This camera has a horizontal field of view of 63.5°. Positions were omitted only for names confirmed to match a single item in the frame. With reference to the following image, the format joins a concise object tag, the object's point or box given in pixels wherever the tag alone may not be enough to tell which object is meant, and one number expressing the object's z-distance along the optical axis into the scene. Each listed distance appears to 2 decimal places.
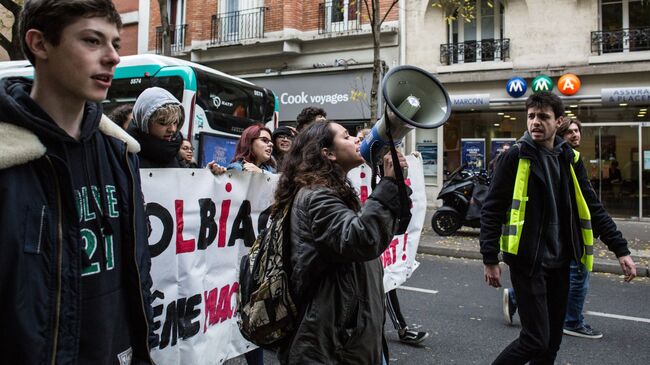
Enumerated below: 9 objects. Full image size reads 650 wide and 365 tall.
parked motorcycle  10.12
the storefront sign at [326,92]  16.72
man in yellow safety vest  3.09
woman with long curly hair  1.90
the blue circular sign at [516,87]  14.32
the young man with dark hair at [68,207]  1.35
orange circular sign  13.87
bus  9.89
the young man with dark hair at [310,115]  5.05
